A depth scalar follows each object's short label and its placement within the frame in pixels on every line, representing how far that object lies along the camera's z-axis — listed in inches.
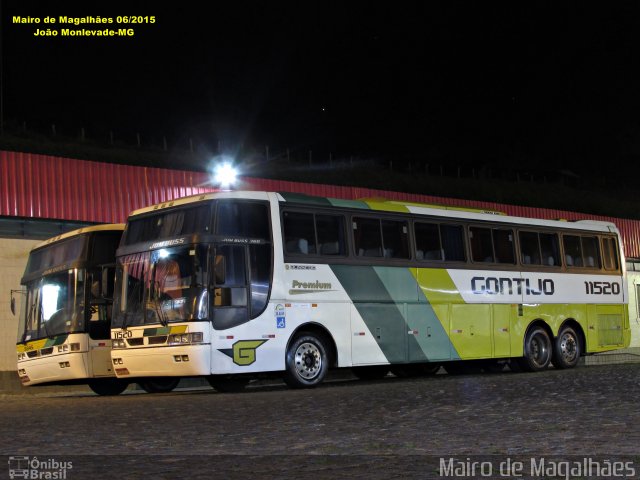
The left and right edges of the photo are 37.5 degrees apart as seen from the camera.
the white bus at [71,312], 690.8
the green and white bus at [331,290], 616.7
